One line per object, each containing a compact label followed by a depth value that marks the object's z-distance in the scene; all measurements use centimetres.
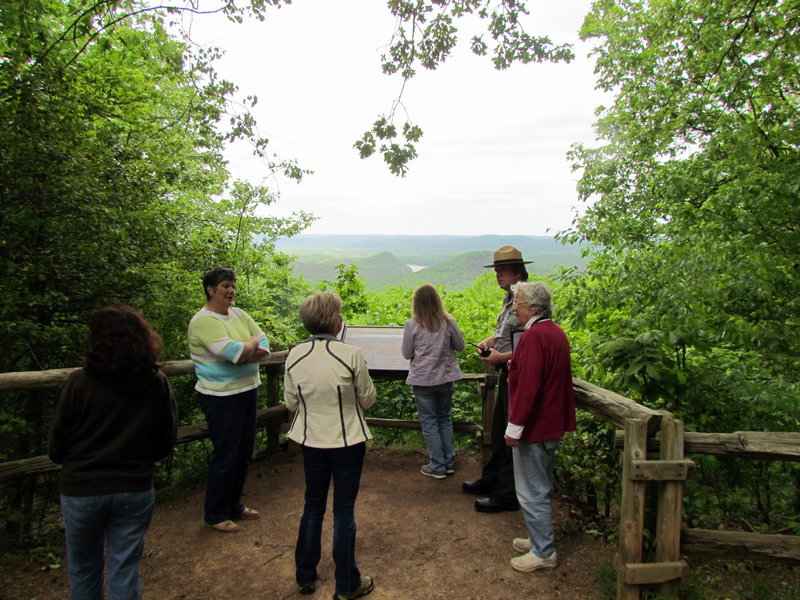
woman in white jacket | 299
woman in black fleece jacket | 233
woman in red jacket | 334
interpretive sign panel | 528
